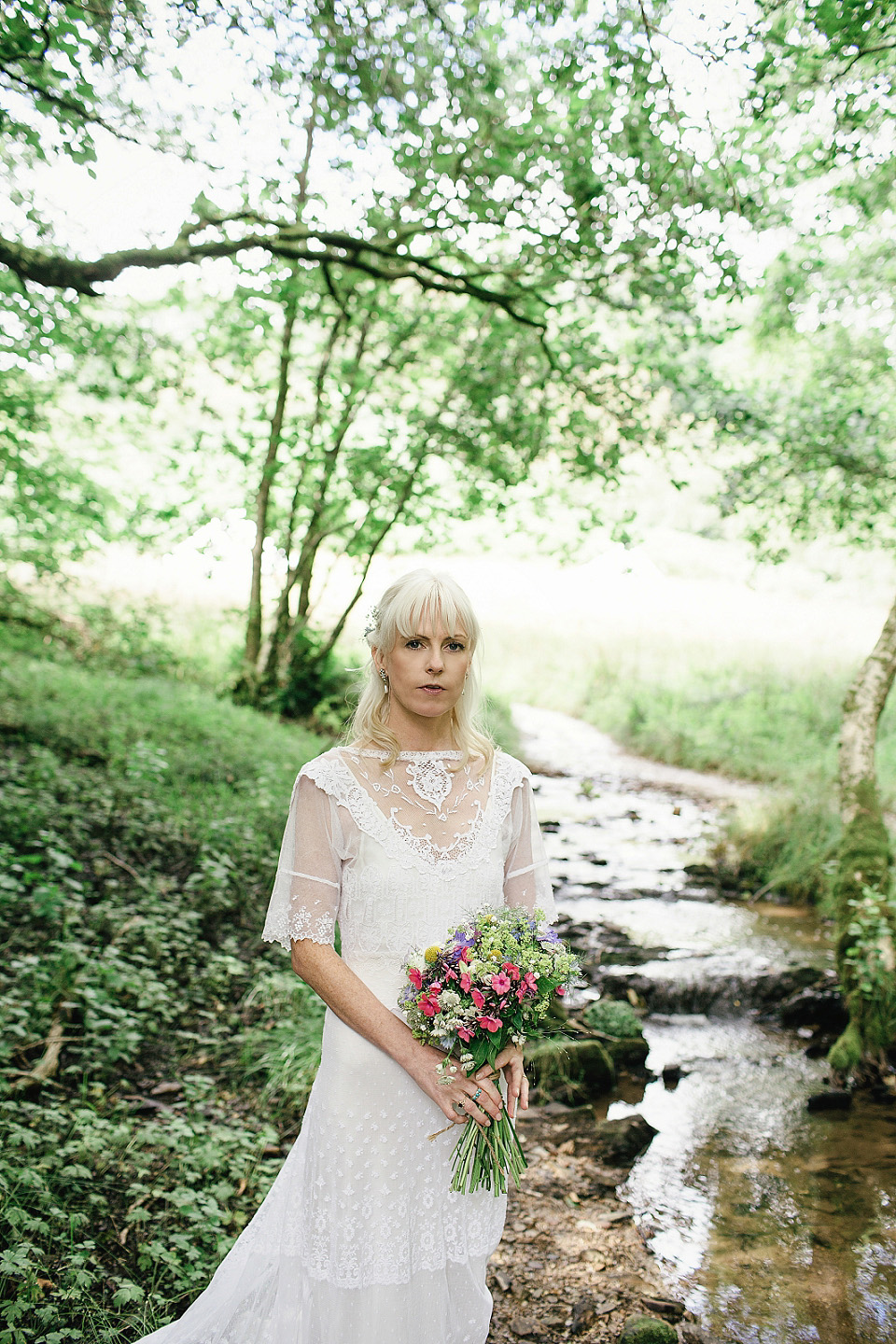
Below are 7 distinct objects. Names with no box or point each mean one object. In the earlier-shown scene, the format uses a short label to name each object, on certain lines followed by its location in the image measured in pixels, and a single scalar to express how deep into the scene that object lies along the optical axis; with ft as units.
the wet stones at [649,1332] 11.69
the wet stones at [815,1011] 24.41
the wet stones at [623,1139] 17.12
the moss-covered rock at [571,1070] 19.22
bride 8.04
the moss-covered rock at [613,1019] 21.85
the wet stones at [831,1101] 19.65
